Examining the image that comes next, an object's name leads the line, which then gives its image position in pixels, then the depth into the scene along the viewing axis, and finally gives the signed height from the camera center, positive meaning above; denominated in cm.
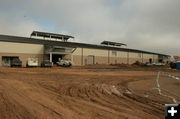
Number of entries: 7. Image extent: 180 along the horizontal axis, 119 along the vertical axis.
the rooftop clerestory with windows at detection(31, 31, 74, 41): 4458 +956
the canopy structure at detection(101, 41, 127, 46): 6462 +947
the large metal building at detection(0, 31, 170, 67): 2963 +280
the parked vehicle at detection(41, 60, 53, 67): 2662 -87
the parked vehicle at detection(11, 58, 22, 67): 2500 -66
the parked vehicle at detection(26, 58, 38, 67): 2589 -66
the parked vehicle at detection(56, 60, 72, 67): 3073 -73
